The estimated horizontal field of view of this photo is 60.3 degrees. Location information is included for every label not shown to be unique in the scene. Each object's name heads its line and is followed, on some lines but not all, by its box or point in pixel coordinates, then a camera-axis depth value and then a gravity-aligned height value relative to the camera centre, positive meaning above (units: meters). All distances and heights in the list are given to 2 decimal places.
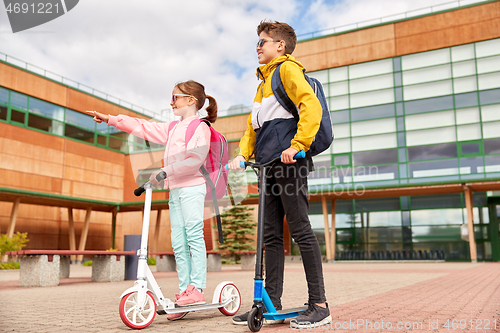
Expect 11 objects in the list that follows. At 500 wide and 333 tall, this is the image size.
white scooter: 3.32 -0.53
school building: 23.45 +5.18
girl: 3.95 +0.41
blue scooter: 3.04 -0.42
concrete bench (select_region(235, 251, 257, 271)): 16.82 -1.05
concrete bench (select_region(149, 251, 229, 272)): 15.27 -0.93
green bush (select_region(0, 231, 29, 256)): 18.48 -0.31
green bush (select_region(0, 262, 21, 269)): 17.30 -1.18
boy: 3.28 +0.59
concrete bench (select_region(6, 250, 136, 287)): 9.02 -0.65
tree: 27.64 +0.38
